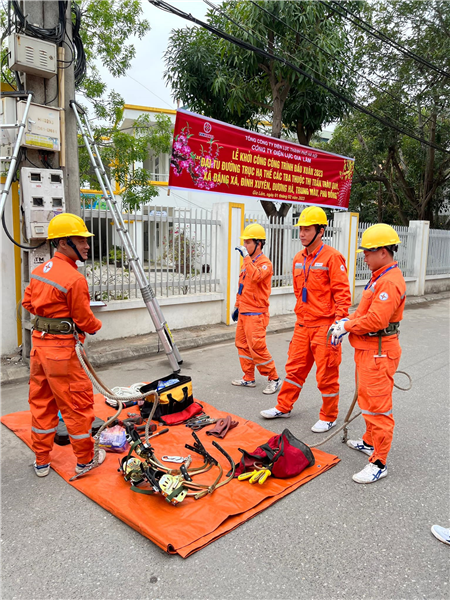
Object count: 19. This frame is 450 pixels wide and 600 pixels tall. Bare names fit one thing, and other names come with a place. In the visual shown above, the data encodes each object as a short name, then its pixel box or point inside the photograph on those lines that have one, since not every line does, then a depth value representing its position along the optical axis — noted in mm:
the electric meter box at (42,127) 4980
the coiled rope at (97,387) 3166
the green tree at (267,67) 9953
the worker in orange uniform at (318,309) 3998
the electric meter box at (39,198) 5148
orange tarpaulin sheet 2635
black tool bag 4305
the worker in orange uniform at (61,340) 3074
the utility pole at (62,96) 5203
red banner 8023
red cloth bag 3268
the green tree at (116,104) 10508
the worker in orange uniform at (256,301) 5184
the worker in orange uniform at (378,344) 3193
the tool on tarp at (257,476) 3189
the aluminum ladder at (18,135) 4500
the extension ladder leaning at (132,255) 5738
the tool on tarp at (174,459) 3477
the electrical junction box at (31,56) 4930
